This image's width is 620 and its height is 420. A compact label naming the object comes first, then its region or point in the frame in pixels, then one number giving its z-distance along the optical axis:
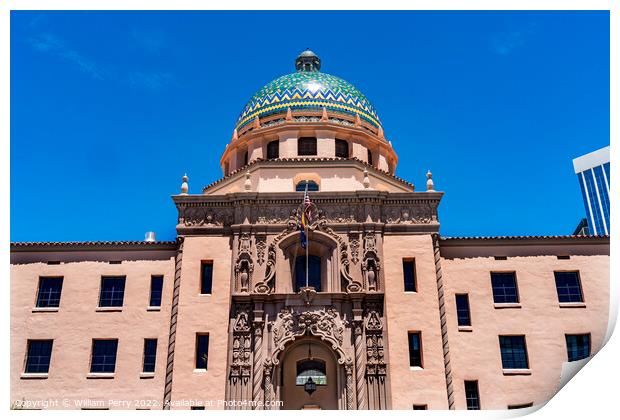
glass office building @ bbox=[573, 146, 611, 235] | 102.56
